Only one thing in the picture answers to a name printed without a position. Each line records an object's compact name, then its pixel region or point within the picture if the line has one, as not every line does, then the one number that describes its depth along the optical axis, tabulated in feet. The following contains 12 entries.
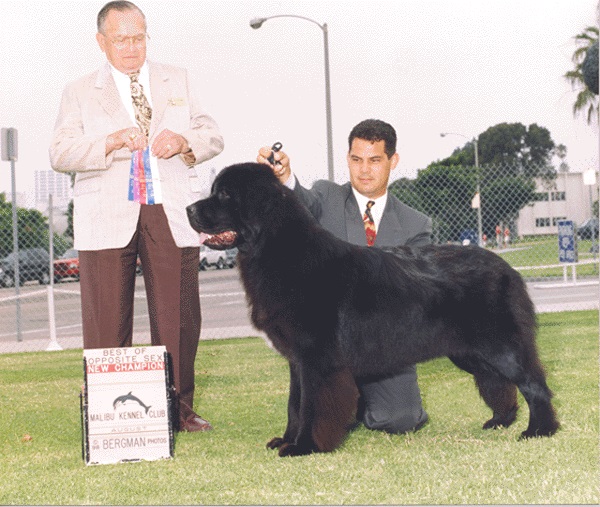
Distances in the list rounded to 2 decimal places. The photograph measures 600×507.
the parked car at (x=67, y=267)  42.83
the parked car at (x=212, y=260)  63.43
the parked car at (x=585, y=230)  57.87
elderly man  13.56
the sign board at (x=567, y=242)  44.47
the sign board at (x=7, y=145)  30.86
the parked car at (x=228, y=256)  60.44
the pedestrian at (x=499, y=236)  45.28
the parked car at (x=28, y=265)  37.65
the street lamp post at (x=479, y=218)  37.70
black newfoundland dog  12.06
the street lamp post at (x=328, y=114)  36.04
